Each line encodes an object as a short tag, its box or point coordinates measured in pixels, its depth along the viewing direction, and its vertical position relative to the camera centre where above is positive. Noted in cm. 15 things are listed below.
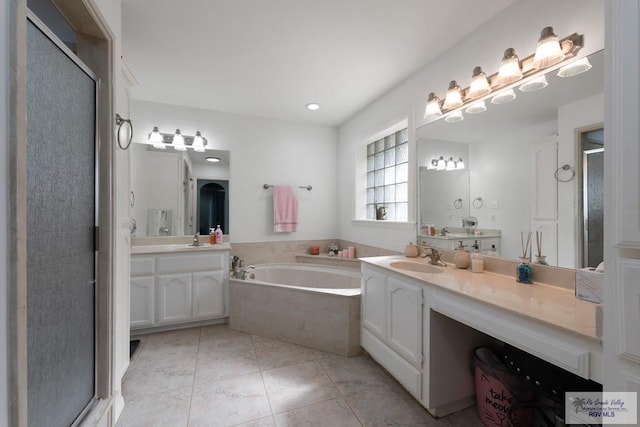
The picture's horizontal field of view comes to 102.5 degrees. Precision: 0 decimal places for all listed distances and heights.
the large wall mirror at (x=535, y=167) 128 +29
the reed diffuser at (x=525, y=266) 149 -31
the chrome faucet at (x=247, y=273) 297 -69
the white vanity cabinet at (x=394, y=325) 160 -78
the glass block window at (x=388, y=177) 283 +45
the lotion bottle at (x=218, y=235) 320 -26
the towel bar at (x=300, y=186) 352 +40
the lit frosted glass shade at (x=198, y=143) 313 +87
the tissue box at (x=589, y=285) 110 -32
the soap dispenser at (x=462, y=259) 188 -33
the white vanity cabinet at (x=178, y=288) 253 -76
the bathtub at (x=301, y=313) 225 -95
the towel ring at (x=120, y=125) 150 +54
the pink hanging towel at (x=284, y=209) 350 +7
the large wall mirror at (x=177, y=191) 297 +29
